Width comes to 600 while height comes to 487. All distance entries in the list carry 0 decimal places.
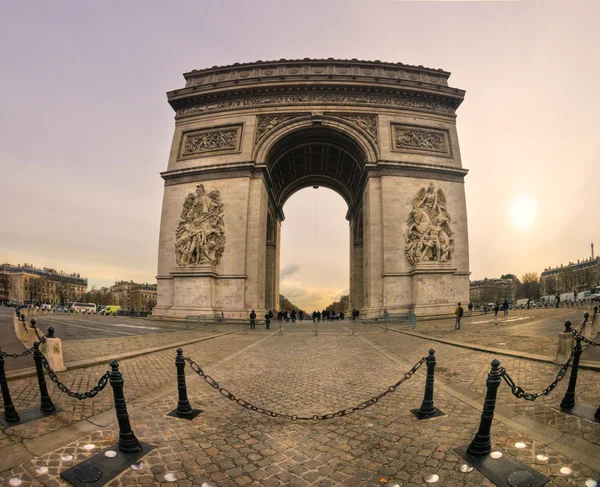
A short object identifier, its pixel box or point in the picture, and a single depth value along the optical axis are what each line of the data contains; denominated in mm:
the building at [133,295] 105062
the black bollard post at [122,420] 3488
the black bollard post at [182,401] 4605
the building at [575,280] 76250
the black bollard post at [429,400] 4484
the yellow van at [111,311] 41356
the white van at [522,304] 48038
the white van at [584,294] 50406
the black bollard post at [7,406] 4086
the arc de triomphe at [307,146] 23469
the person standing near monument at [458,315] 15320
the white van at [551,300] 48047
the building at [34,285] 98375
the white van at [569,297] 50194
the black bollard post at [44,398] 4492
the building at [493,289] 103188
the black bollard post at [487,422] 3361
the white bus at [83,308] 44981
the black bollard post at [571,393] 4438
